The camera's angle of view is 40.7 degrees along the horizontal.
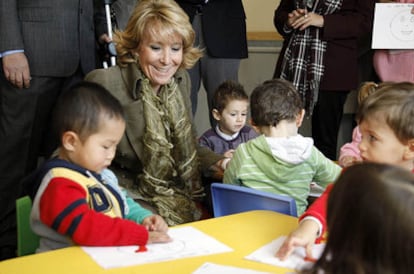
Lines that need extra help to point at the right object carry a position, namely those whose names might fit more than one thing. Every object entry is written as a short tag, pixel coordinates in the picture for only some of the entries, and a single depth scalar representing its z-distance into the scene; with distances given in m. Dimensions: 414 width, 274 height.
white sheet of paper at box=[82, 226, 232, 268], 1.39
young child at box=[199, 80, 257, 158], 3.13
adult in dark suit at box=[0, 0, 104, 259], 2.78
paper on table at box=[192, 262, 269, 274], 1.34
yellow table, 1.34
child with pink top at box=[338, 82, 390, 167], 2.41
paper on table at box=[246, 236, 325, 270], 1.40
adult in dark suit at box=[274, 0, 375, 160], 3.58
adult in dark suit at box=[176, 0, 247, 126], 3.35
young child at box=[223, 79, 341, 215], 2.13
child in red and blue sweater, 1.46
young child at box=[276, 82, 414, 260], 1.63
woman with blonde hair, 2.42
